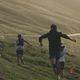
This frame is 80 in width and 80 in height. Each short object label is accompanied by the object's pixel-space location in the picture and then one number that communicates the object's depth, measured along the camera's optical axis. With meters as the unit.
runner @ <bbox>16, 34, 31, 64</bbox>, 22.95
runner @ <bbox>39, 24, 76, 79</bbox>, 14.66
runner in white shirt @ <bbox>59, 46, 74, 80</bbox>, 15.92
